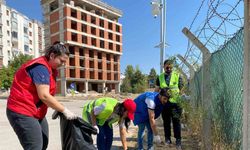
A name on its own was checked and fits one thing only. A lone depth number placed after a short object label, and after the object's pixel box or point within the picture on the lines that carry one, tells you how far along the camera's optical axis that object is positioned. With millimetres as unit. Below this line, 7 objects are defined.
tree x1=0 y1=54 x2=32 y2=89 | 25723
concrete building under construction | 30400
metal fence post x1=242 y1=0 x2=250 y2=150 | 1207
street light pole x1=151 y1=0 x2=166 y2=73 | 7094
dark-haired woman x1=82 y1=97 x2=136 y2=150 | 2446
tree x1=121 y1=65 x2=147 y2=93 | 36290
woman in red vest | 1723
